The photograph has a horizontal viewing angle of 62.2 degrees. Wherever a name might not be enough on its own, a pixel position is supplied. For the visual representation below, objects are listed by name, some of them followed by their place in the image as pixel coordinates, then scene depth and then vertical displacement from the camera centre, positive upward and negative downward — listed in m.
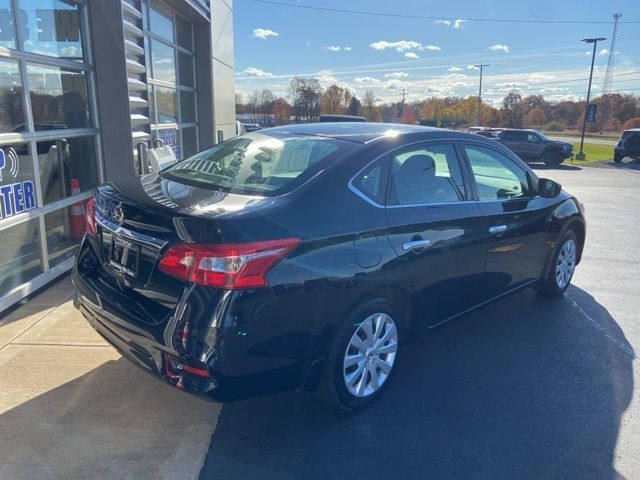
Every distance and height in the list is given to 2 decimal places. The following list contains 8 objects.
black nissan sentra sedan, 2.55 -0.82
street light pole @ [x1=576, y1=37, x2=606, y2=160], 28.69 +1.86
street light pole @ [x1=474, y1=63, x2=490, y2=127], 77.73 -0.14
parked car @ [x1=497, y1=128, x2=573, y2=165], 25.23 -1.72
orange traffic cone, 5.77 -1.26
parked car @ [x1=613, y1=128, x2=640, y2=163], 25.78 -1.64
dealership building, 4.59 -0.17
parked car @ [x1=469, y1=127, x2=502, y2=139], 28.35 -1.30
